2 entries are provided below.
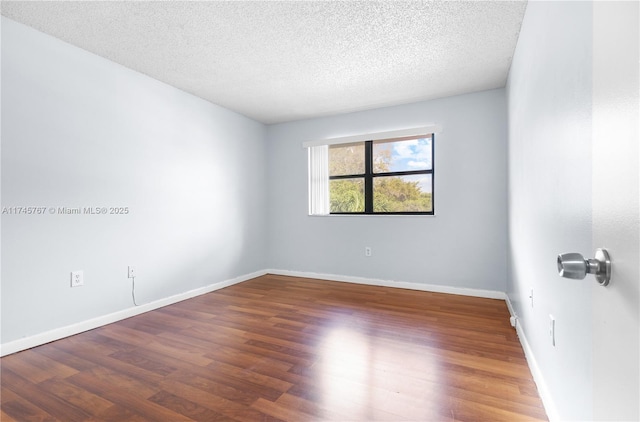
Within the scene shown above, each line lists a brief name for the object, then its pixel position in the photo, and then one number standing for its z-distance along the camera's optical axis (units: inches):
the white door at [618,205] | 22.1
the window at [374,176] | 154.0
